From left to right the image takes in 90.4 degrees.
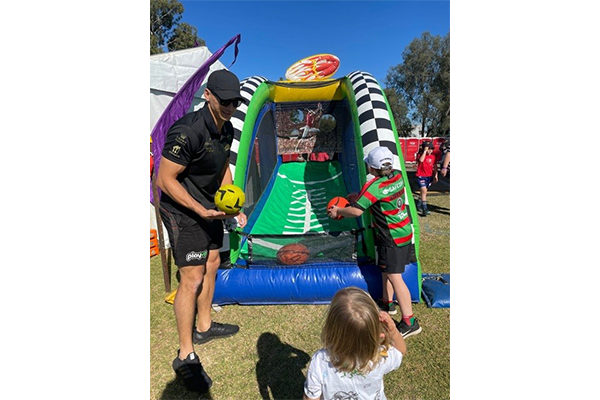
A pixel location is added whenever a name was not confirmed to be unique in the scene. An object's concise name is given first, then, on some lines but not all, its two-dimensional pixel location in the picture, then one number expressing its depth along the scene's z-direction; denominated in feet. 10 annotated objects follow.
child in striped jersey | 7.14
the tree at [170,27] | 72.41
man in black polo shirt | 5.74
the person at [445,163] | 26.65
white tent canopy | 14.24
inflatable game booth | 9.06
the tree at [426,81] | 85.28
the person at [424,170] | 18.93
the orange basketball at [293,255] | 9.58
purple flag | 11.02
